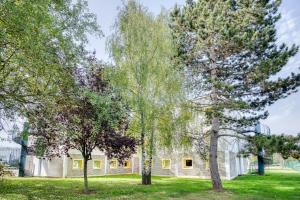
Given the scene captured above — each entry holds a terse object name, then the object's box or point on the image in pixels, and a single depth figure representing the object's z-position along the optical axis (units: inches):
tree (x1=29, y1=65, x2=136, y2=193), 483.5
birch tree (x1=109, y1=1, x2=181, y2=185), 645.9
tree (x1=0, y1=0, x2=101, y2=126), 337.4
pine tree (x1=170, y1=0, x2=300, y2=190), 577.9
